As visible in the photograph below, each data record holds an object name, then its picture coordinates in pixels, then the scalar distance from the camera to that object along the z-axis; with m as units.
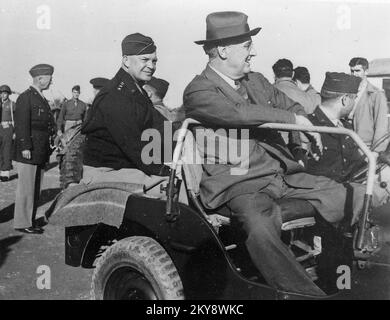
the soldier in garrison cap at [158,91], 5.69
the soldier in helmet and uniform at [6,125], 10.62
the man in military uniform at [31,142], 6.20
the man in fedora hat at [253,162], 2.74
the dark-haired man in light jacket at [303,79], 7.13
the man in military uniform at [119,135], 3.52
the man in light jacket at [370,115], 5.62
